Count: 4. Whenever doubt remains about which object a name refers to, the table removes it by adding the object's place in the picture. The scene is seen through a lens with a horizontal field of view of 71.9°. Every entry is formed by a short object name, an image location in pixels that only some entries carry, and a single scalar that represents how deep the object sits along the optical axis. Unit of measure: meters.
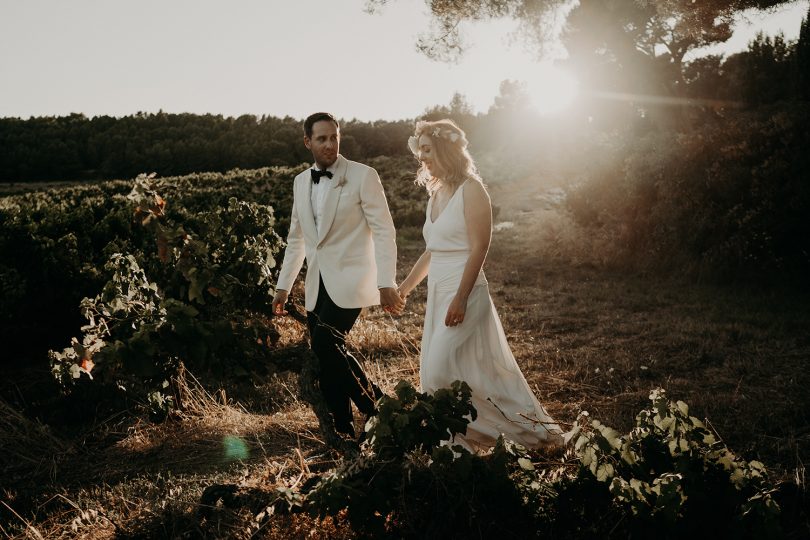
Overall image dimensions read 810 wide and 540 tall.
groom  3.67
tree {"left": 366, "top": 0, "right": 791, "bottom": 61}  14.55
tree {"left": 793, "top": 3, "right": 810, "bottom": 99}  14.51
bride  3.43
